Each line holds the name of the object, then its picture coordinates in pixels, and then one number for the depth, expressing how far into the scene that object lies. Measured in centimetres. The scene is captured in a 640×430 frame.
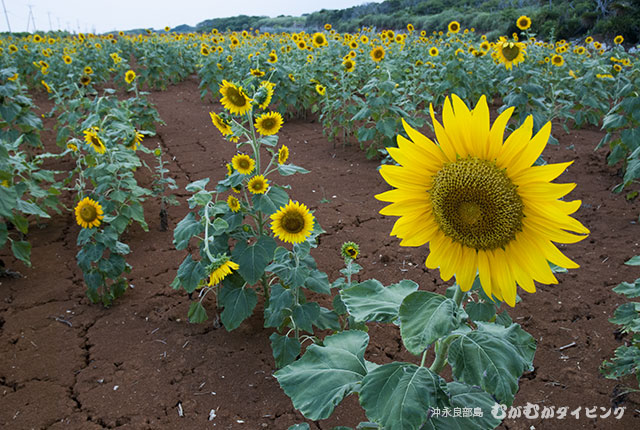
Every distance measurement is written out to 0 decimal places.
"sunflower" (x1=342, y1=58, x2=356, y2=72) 562
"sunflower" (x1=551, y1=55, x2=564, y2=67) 604
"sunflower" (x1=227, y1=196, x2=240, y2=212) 231
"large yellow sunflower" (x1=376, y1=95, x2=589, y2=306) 94
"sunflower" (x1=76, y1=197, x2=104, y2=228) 251
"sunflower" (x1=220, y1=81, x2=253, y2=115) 244
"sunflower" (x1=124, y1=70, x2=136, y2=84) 562
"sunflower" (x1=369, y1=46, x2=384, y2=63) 593
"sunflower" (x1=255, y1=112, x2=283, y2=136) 259
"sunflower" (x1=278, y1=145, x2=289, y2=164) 250
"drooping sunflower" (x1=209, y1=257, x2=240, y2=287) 193
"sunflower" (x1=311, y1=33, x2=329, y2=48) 812
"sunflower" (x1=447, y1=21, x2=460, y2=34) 719
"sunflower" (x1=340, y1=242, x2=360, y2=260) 217
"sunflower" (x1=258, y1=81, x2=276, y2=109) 238
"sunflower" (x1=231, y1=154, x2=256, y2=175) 233
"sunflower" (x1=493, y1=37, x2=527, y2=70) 438
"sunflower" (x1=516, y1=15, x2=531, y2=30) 590
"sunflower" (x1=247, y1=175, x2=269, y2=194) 235
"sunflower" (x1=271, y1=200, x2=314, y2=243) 221
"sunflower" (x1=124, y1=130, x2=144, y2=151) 348
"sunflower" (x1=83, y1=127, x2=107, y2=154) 298
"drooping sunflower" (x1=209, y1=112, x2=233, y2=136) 246
